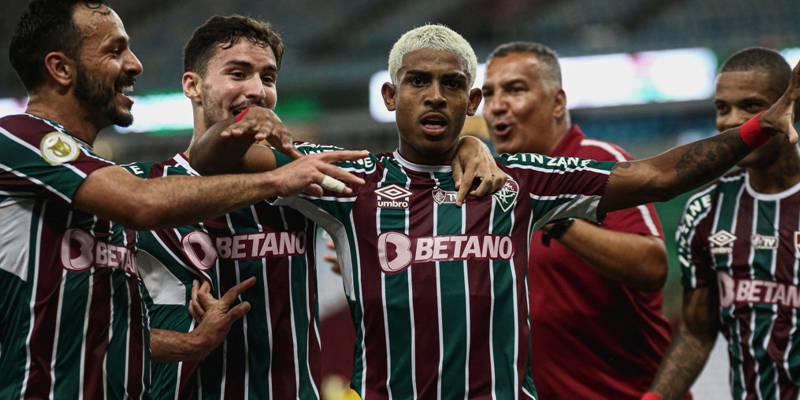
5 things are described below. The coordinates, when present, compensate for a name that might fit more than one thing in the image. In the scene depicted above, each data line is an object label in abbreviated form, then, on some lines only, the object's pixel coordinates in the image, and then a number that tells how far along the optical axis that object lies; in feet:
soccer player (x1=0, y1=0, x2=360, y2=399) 19.30
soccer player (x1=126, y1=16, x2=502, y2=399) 23.00
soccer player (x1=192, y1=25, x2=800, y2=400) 20.76
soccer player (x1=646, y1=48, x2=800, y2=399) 27.94
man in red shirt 30.38
